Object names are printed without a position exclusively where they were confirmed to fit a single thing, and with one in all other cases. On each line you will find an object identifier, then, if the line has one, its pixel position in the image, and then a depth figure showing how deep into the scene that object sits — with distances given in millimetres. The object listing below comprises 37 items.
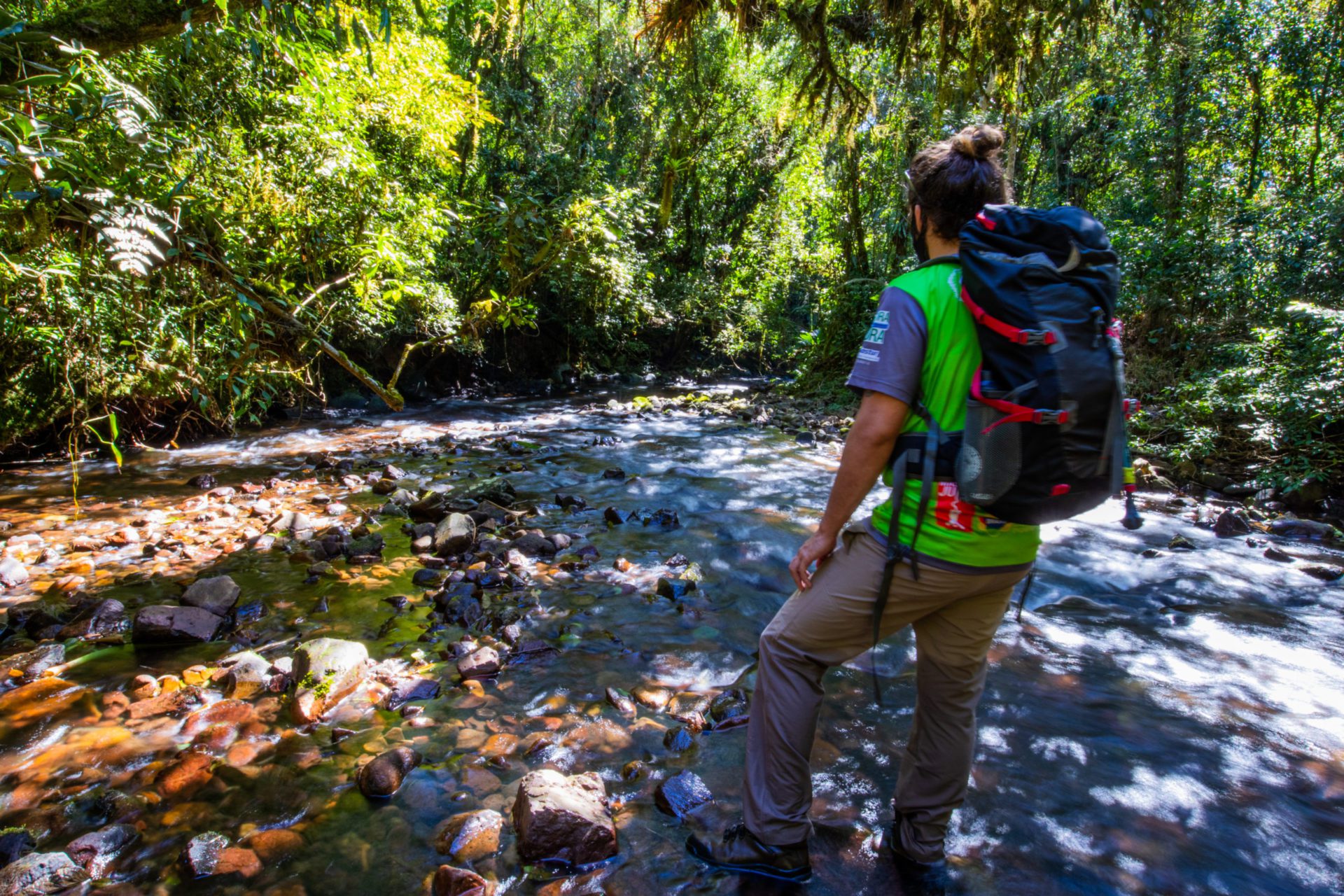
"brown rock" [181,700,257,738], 3322
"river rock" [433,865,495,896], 2346
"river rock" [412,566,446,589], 5137
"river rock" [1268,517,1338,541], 7281
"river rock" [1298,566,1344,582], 6098
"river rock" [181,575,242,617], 4527
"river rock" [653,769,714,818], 2842
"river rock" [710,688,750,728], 3520
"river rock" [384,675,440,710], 3594
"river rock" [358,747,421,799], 2889
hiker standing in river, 2100
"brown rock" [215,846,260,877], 2473
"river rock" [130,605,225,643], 4113
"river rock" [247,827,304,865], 2553
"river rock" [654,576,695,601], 5141
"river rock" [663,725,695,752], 3293
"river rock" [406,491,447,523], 6711
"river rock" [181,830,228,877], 2461
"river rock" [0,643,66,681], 3725
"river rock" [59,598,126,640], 4203
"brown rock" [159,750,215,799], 2877
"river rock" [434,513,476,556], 5750
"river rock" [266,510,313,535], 6352
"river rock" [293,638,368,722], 3482
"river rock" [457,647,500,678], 3863
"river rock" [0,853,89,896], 2297
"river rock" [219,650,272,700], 3605
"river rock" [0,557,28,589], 5004
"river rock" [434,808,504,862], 2578
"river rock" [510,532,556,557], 5889
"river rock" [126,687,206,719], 3430
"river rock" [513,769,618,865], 2541
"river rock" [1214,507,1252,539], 7355
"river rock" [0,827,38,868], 2477
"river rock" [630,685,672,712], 3666
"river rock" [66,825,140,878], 2463
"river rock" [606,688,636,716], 3580
